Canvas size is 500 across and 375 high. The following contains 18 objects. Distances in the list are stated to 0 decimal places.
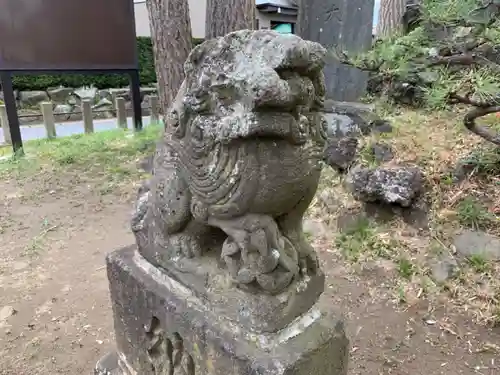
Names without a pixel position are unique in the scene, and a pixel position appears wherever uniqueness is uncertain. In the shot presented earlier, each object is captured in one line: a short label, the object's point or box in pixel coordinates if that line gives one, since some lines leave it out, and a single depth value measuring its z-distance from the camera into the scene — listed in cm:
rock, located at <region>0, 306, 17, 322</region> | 224
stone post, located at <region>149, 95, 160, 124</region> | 722
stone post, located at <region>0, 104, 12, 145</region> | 580
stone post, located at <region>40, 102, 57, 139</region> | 583
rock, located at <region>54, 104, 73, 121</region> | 918
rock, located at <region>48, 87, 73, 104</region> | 1005
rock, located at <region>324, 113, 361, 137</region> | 364
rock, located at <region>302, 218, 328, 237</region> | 299
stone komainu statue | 97
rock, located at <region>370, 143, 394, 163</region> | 322
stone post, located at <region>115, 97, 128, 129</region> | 696
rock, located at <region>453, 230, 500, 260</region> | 245
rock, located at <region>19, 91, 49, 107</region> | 965
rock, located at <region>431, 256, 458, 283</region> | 240
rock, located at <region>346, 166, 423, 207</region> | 286
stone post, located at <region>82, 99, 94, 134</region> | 634
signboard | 464
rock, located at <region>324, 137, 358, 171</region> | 340
